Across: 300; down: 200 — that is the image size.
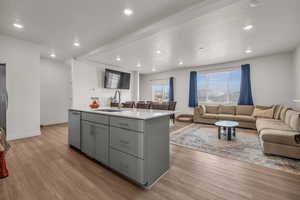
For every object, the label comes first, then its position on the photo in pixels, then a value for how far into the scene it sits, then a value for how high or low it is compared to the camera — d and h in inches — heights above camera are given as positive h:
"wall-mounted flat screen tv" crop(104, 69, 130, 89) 234.8 +37.0
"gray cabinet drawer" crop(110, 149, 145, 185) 61.5 -34.5
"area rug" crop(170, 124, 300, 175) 87.0 -42.6
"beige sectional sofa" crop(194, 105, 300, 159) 93.2 -25.5
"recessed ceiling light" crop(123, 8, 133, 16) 94.3 +64.7
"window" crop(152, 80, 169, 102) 310.7 +19.1
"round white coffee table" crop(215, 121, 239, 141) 131.5 -27.2
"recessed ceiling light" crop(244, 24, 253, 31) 110.4 +62.4
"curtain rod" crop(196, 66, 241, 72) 217.7 +54.0
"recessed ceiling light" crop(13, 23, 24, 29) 111.6 +63.9
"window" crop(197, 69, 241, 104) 221.0 +22.0
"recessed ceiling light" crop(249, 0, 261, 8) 80.4 +60.8
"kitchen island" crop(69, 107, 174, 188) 61.4 -24.7
